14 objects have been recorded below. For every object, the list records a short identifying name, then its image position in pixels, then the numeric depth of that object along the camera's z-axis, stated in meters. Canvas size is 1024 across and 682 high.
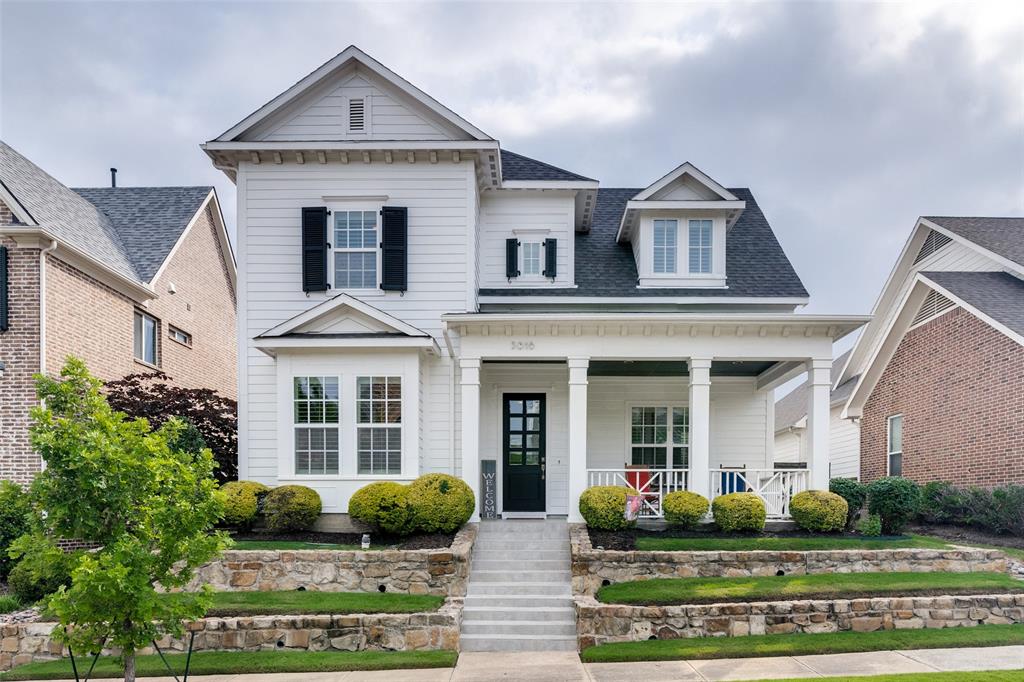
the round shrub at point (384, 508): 12.82
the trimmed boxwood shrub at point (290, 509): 13.31
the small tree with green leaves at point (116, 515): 6.93
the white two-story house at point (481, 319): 14.15
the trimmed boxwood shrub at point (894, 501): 13.44
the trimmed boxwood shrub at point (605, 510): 13.01
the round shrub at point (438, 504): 12.81
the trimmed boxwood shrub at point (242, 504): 13.26
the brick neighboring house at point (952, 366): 15.19
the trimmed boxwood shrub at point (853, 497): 14.02
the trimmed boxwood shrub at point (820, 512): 13.31
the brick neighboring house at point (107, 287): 14.42
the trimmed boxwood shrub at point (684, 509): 13.30
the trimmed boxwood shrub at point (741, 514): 13.19
